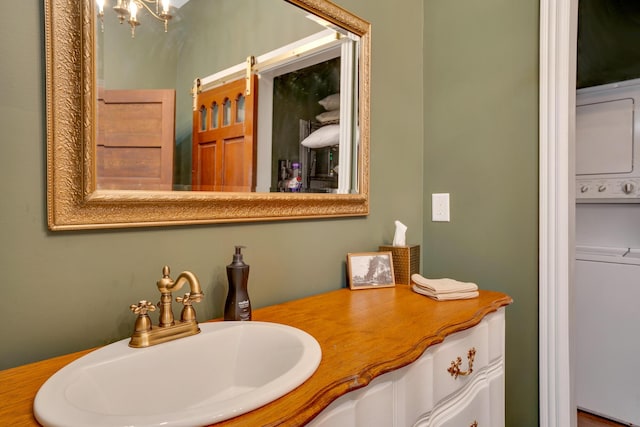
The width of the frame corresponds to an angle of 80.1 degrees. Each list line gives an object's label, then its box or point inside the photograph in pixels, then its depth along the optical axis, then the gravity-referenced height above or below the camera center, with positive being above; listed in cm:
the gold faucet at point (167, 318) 79 -23
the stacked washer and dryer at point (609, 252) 215 -23
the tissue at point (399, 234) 150 -8
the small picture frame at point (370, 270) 138 -21
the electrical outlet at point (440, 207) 170 +3
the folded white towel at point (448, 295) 122 -27
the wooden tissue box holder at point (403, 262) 144 -18
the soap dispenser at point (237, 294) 97 -20
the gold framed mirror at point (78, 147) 77 +14
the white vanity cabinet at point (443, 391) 73 -41
